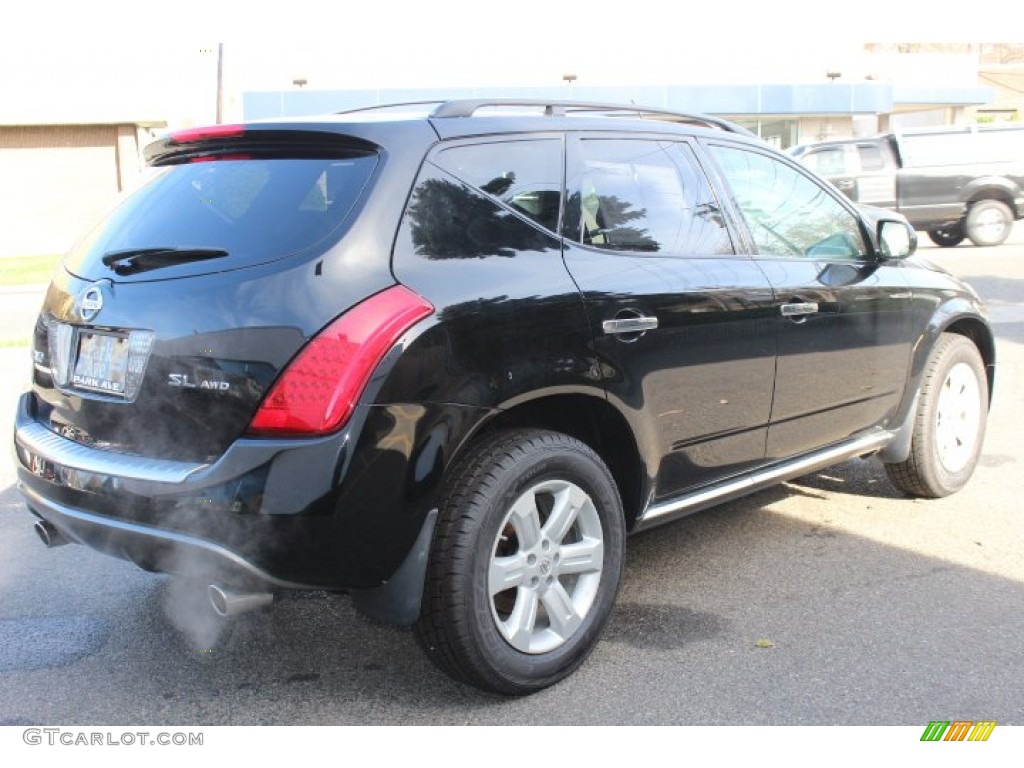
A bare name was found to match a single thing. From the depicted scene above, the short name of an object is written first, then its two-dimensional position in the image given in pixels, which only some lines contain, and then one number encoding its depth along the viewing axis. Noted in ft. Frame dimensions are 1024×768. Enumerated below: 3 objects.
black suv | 8.86
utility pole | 44.11
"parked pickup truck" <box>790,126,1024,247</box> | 60.34
